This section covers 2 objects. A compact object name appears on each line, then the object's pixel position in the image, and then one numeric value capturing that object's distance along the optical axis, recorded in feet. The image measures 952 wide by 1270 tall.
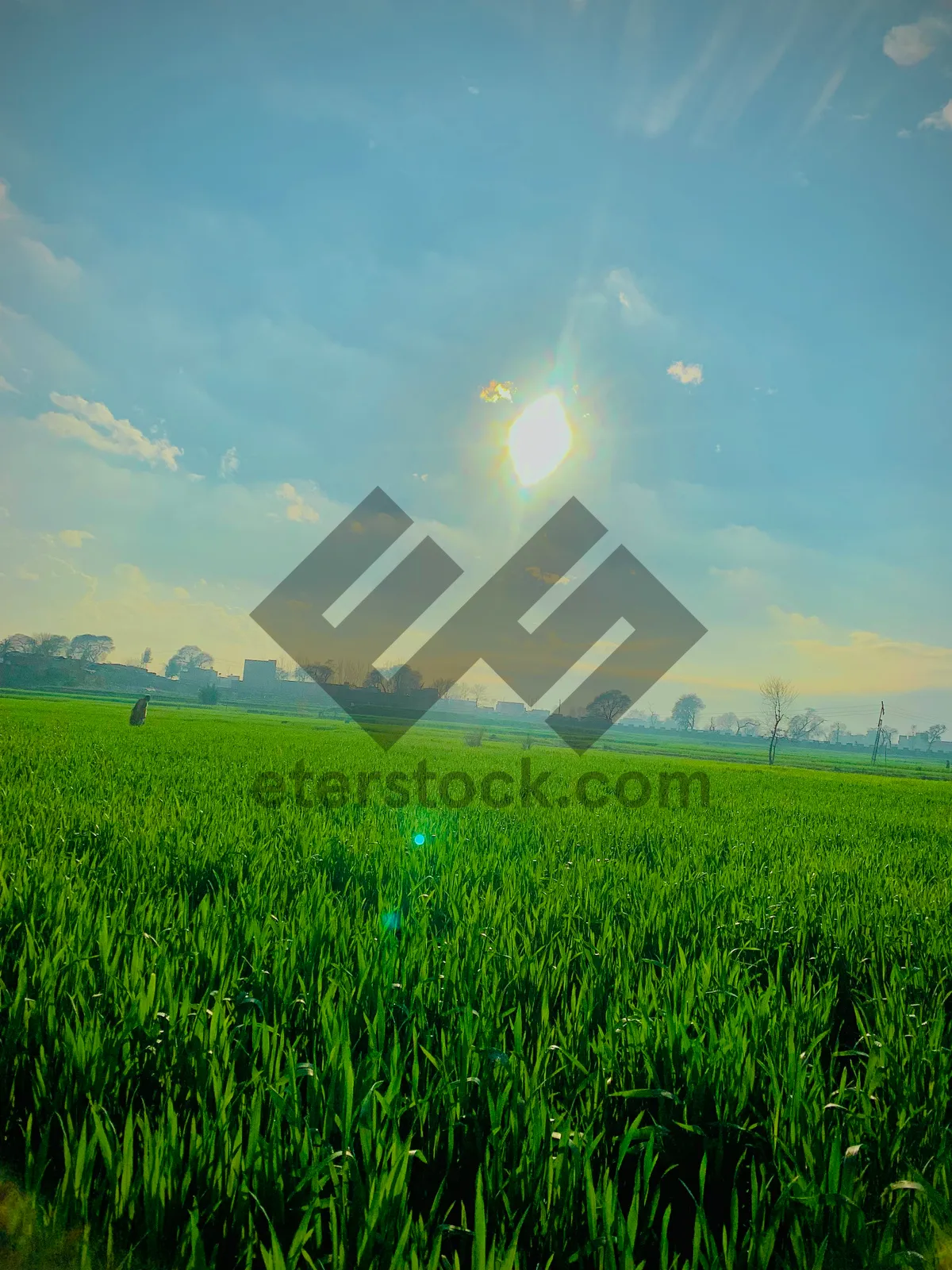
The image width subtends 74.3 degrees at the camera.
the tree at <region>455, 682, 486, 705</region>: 400.34
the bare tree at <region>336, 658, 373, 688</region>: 290.15
